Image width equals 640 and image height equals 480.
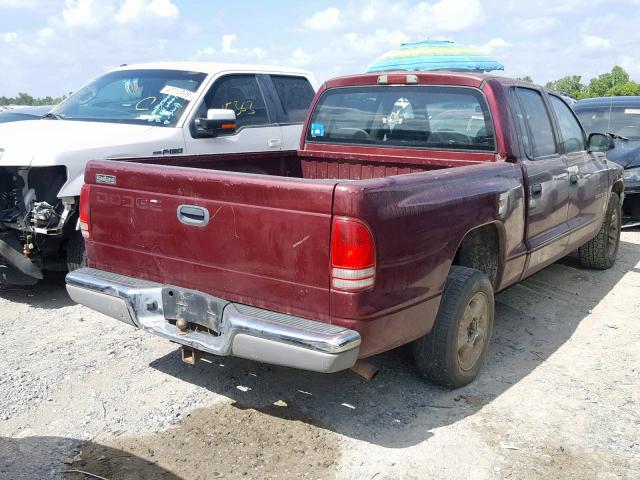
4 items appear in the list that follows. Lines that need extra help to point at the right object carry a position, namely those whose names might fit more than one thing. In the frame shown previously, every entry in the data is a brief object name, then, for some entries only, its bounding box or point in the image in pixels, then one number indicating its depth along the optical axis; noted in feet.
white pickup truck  15.88
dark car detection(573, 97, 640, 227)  27.44
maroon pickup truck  9.29
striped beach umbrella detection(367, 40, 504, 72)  34.63
